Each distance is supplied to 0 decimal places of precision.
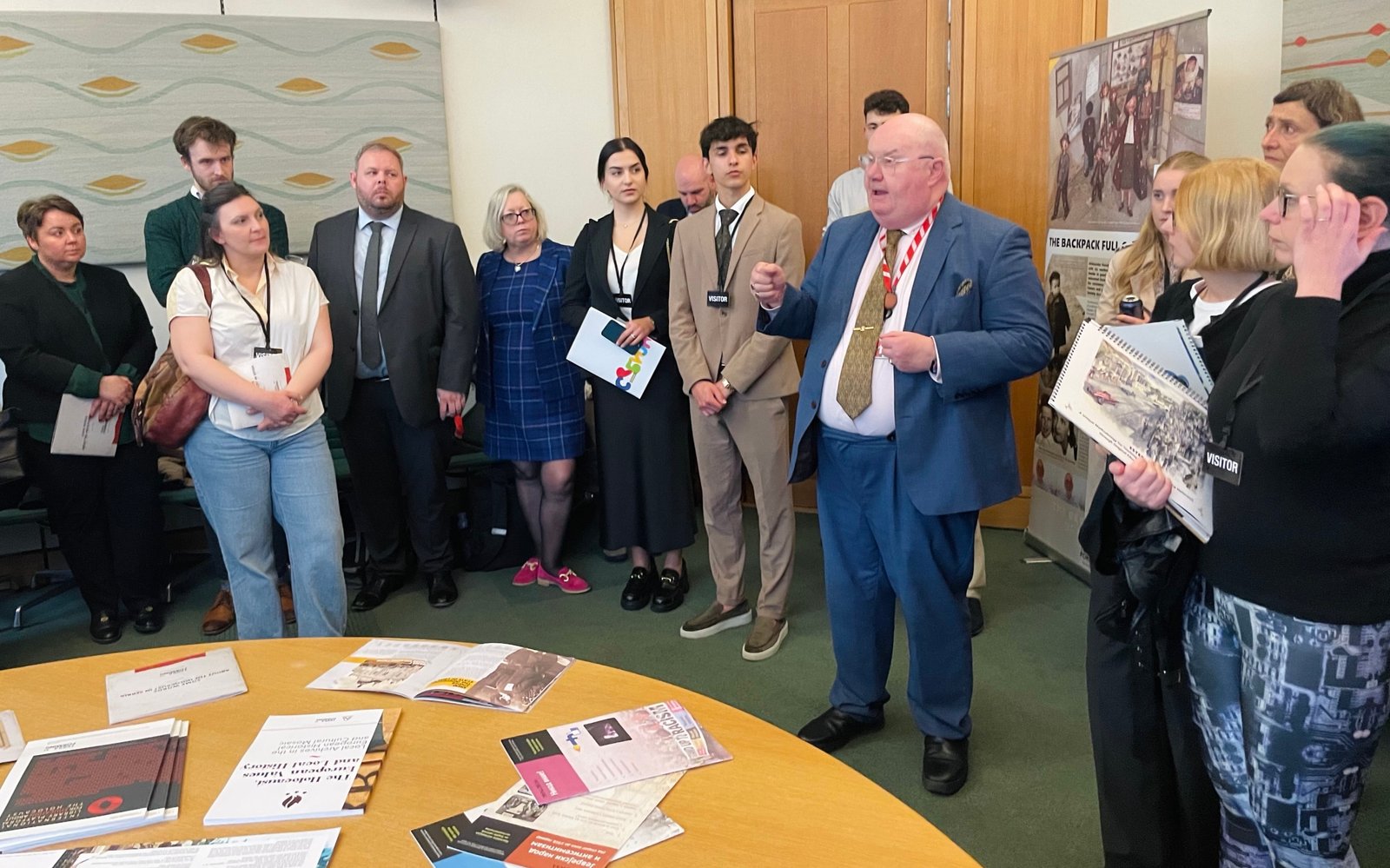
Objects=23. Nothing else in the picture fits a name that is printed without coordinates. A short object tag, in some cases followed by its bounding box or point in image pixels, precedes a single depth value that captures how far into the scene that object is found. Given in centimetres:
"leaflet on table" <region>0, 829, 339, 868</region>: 119
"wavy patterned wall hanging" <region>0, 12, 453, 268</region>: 457
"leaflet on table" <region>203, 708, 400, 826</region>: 129
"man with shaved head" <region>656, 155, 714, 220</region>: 424
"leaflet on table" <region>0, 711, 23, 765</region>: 145
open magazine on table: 159
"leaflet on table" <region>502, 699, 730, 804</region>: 134
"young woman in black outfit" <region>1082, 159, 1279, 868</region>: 175
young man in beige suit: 341
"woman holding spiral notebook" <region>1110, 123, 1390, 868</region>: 139
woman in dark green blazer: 373
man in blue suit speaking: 235
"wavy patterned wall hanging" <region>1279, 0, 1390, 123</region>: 325
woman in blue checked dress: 402
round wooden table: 120
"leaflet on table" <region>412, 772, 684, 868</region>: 118
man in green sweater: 377
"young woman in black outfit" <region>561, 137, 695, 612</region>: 380
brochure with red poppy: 127
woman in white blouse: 294
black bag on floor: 450
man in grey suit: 382
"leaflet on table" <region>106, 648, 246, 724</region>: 160
